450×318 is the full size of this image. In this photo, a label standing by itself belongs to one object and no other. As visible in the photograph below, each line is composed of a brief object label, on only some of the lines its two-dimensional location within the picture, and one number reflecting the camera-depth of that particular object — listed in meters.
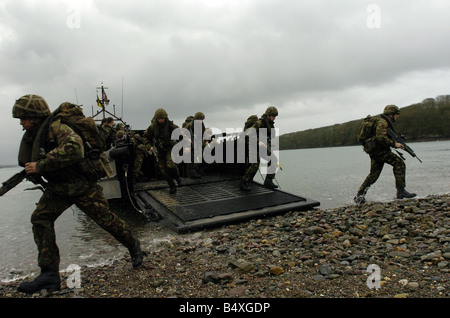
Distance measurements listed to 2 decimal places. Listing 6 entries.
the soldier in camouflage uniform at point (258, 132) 7.95
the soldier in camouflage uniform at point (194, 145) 10.30
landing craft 6.19
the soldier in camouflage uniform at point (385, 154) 7.53
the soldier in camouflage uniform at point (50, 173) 3.29
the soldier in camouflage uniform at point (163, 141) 7.88
